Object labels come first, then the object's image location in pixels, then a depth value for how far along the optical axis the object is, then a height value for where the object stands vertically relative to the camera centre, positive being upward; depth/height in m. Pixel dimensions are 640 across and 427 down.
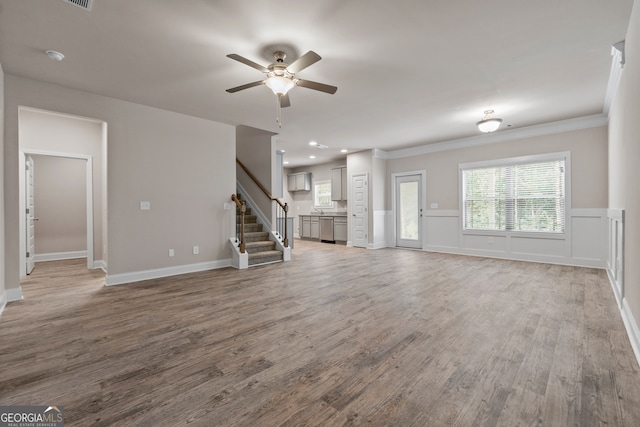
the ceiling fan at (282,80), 2.90 +1.39
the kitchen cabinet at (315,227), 9.62 -0.49
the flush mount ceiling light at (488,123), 4.82 +1.50
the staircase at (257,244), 5.62 -0.64
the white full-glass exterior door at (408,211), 7.57 +0.03
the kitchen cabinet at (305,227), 10.02 -0.50
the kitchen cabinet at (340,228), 8.83 -0.49
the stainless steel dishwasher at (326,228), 9.17 -0.50
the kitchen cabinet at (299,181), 10.37 +1.16
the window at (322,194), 10.12 +0.65
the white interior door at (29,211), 4.68 +0.06
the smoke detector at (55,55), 2.92 +1.64
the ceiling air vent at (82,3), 2.21 +1.64
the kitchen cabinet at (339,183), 9.14 +0.94
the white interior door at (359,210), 7.96 +0.07
